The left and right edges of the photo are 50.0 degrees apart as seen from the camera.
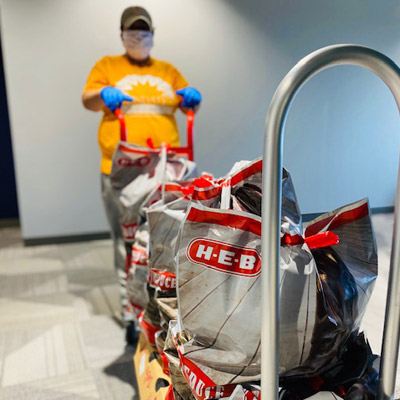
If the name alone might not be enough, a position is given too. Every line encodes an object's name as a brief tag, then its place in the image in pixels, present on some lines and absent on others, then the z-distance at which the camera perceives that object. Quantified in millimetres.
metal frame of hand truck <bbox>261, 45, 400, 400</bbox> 659
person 2045
